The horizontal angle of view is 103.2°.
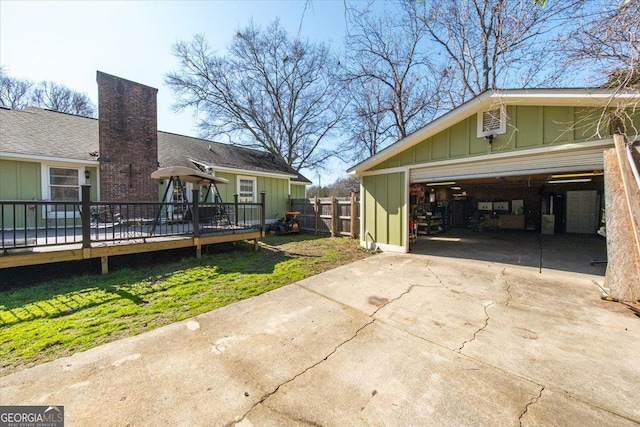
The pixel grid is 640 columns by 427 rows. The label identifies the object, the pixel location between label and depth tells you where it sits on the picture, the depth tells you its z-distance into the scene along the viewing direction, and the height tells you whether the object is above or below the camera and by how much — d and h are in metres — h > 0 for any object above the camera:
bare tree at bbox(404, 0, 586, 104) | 7.48 +7.44
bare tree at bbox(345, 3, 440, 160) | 14.01 +8.04
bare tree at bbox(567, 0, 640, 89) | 3.39 +2.47
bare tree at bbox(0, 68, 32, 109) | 19.16 +9.12
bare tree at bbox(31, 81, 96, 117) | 21.05 +9.36
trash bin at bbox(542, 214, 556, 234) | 12.31 -0.82
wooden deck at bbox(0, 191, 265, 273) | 4.47 -0.65
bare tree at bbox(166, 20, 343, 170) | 19.19 +9.50
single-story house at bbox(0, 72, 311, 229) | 7.42 +1.88
